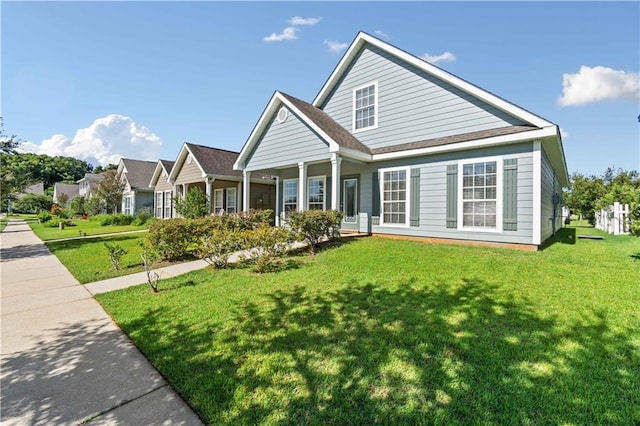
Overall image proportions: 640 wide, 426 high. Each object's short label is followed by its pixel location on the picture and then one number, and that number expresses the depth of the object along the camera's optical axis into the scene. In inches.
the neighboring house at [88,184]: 1605.4
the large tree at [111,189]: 1138.7
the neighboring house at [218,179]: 737.0
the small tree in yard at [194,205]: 691.4
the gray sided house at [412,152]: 334.6
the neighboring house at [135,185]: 1144.8
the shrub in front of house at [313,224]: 341.1
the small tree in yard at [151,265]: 223.4
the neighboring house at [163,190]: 950.4
